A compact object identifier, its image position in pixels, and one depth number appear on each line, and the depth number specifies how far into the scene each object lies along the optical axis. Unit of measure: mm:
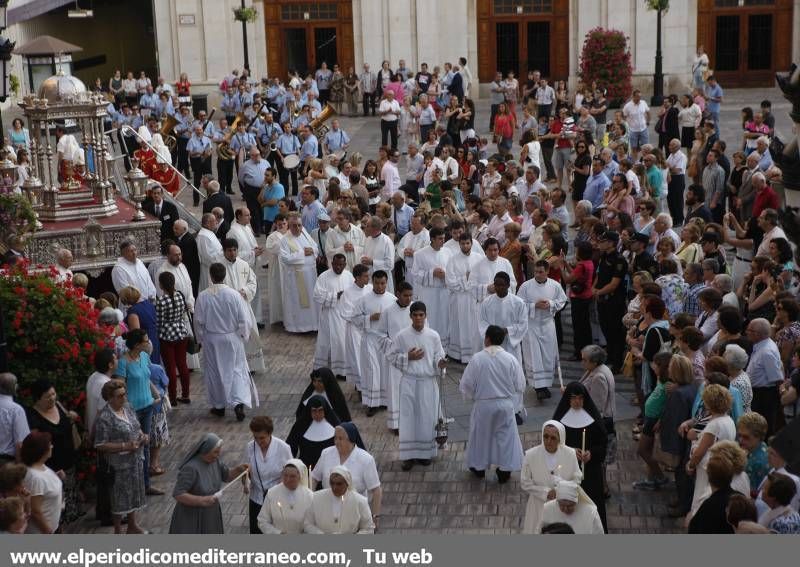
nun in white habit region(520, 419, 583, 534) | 9930
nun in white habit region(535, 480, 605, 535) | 9023
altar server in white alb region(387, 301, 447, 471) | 12570
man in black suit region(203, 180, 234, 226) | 19156
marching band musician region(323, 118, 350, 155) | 26125
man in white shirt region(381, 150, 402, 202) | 21516
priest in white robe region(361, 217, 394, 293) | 16375
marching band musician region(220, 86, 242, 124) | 32625
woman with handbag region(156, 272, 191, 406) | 14234
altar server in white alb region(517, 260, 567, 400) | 14484
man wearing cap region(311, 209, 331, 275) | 17203
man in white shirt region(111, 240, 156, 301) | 14977
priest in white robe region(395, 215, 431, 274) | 16547
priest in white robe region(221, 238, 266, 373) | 15508
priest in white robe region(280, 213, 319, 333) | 17156
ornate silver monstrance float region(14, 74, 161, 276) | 17062
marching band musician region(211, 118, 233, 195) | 25984
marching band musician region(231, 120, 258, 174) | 25594
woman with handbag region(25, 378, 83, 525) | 10867
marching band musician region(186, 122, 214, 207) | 26219
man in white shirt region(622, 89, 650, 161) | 26781
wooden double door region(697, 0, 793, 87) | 38469
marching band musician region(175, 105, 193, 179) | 28078
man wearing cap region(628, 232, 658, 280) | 14930
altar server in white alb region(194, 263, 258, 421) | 14031
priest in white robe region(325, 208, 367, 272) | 16781
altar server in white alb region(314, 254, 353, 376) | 14969
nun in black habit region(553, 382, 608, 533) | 10625
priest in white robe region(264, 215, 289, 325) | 17234
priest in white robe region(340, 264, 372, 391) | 14281
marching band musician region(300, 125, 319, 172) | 25406
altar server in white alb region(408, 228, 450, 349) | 15703
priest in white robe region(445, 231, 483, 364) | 15501
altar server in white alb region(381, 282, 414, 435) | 13281
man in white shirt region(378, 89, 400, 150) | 30312
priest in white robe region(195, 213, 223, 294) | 16453
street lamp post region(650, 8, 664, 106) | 36250
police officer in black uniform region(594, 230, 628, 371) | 14953
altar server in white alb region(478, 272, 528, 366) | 13852
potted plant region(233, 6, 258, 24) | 36312
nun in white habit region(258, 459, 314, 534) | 9375
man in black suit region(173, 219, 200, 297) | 16656
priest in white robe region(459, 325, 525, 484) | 11938
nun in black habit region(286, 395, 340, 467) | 10688
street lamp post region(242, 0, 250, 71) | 37225
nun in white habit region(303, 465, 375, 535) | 9266
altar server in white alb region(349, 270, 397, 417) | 13859
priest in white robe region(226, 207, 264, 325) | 17094
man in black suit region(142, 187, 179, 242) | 18062
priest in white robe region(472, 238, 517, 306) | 15148
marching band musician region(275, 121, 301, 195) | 25500
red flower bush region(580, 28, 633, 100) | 34031
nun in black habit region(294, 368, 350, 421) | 10930
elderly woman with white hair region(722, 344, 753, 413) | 10758
